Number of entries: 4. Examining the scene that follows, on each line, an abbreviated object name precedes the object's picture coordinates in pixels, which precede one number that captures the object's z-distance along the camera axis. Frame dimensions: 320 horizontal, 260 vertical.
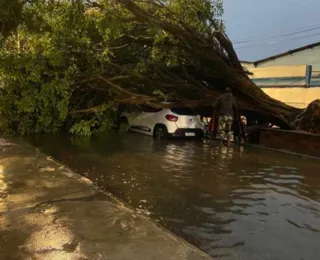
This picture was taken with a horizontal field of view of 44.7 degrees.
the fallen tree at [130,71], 14.08
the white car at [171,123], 15.41
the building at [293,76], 23.47
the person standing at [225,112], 14.31
